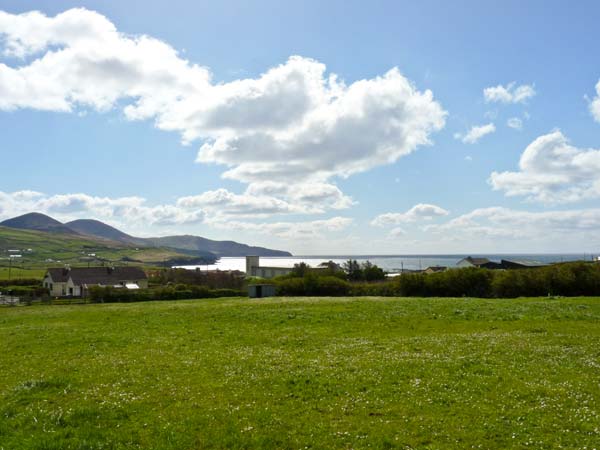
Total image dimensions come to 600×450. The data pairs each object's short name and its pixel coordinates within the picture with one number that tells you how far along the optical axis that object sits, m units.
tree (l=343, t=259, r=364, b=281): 122.44
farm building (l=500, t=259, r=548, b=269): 131.19
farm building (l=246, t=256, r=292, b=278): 155.74
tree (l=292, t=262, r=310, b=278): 113.97
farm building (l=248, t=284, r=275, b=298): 64.44
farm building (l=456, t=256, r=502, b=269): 141.02
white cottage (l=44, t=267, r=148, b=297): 124.81
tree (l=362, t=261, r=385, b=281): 121.25
